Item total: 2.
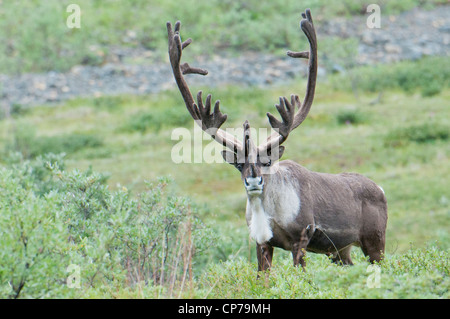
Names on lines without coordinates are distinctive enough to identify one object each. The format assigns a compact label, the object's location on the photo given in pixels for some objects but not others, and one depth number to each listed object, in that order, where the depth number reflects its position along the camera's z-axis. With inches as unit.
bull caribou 682.2
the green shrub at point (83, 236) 511.2
